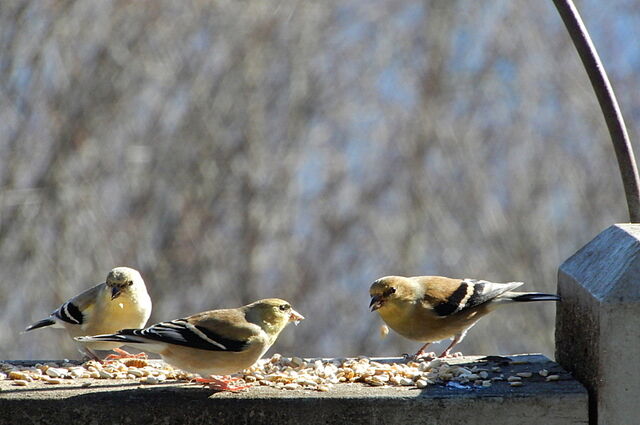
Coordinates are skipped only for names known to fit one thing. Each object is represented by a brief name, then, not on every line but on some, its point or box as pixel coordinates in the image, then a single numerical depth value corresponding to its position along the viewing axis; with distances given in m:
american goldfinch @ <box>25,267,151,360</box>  9.05
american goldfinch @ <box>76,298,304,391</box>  6.77
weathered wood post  5.81
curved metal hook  6.75
